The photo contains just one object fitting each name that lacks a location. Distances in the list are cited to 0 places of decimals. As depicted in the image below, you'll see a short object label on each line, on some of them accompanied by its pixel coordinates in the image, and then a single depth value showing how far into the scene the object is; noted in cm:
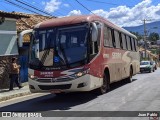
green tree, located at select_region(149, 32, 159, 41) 9956
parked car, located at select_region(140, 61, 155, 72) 2720
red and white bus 849
